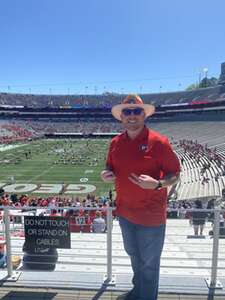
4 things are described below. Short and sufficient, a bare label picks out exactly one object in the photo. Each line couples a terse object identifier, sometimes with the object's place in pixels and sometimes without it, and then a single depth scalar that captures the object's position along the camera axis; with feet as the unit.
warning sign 8.15
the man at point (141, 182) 6.23
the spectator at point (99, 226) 15.95
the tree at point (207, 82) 238.26
